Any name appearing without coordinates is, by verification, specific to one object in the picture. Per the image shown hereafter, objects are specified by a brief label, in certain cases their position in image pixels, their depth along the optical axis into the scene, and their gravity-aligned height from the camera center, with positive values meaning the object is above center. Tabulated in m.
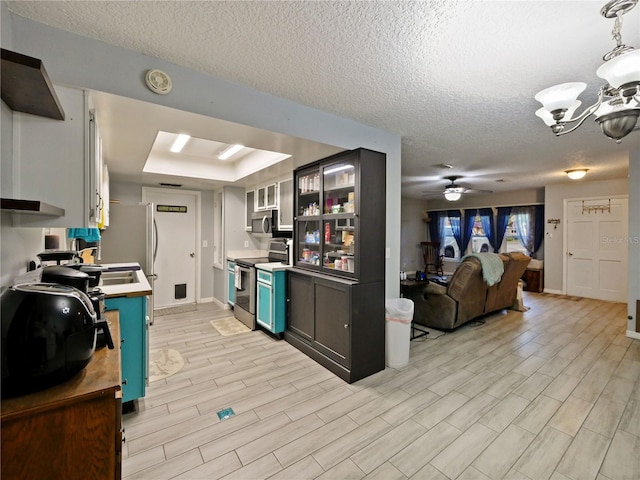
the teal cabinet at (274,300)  3.74 -0.82
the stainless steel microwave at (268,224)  4.25 +0.20
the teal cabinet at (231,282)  4.86 -0.78
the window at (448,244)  8.94 -0.20
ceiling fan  5.66 +0.93
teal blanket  4.10 -0.42
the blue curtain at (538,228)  7.00 +0.24
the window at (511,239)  7.53 -0.03
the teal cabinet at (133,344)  2.20 -0.82
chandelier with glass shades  1.41 +0.81
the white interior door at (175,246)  5.23 -0.17
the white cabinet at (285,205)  3.96 +0.46
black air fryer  0.96 -0.35
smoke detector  1.79 +0.98
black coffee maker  1.28 -0.22
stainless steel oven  4.14 -0.64
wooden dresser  0.93 -0.67
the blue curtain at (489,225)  7.90 +0.35
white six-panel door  5.79 -0.22
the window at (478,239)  8.21 -0.04
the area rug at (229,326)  4.04 -1.31
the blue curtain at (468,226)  8.41 +0.34
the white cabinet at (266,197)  4.35 +0.63
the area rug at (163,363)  2.86 -1.34
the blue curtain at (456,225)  8.70 +0.39
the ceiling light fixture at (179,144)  3.37 +1.14
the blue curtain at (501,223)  7.62 +0.38
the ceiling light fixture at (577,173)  4.83 +1.09
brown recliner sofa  4.03 -0.87
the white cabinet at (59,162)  1.38 +0.37
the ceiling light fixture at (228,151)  3.77 +1.16
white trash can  3.01 -1.01
